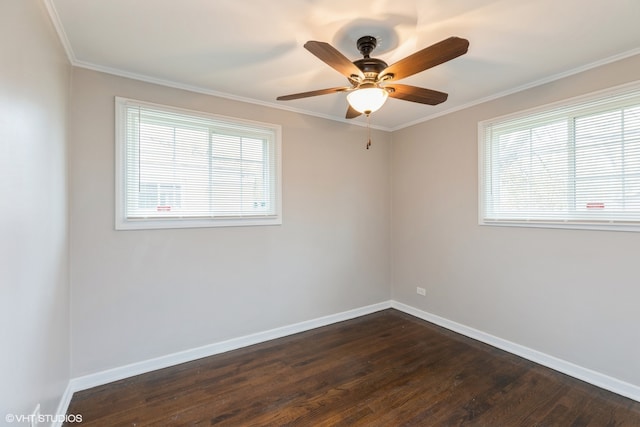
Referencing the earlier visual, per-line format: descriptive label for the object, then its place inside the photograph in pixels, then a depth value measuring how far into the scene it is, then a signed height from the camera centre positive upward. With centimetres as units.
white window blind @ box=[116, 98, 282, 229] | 254 +45
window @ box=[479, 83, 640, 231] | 227 +44
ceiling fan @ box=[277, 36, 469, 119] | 162 +91
